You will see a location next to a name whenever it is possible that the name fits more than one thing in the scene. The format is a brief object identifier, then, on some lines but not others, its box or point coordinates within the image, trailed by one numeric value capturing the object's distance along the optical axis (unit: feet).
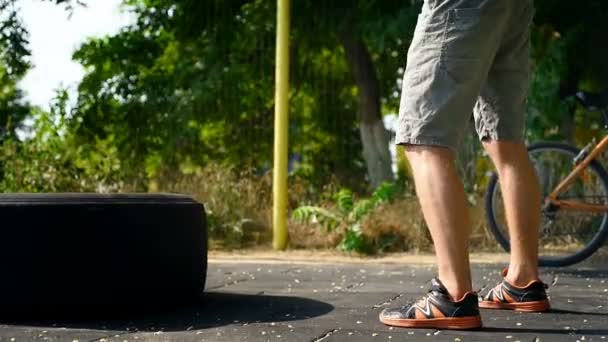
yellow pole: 23.03
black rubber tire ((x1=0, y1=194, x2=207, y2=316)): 11.15
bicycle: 18.11
